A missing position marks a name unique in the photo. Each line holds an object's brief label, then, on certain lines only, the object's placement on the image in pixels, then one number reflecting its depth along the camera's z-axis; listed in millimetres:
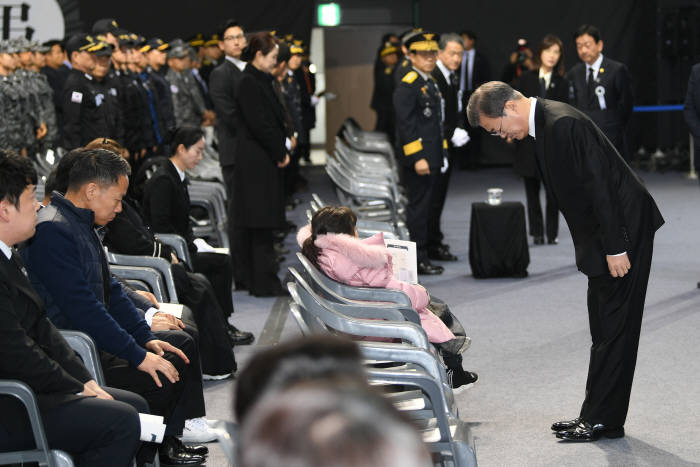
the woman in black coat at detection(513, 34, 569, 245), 14505
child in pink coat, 7302
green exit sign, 28660
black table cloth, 13007
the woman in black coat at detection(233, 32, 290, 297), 11397
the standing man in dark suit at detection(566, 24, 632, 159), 13602
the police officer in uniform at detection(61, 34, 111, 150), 14519
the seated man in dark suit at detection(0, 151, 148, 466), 5009
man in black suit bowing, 6682
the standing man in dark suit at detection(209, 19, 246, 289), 11915
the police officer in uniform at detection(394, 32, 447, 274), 12846
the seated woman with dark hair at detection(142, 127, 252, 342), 9472
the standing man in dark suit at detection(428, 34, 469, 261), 13434
